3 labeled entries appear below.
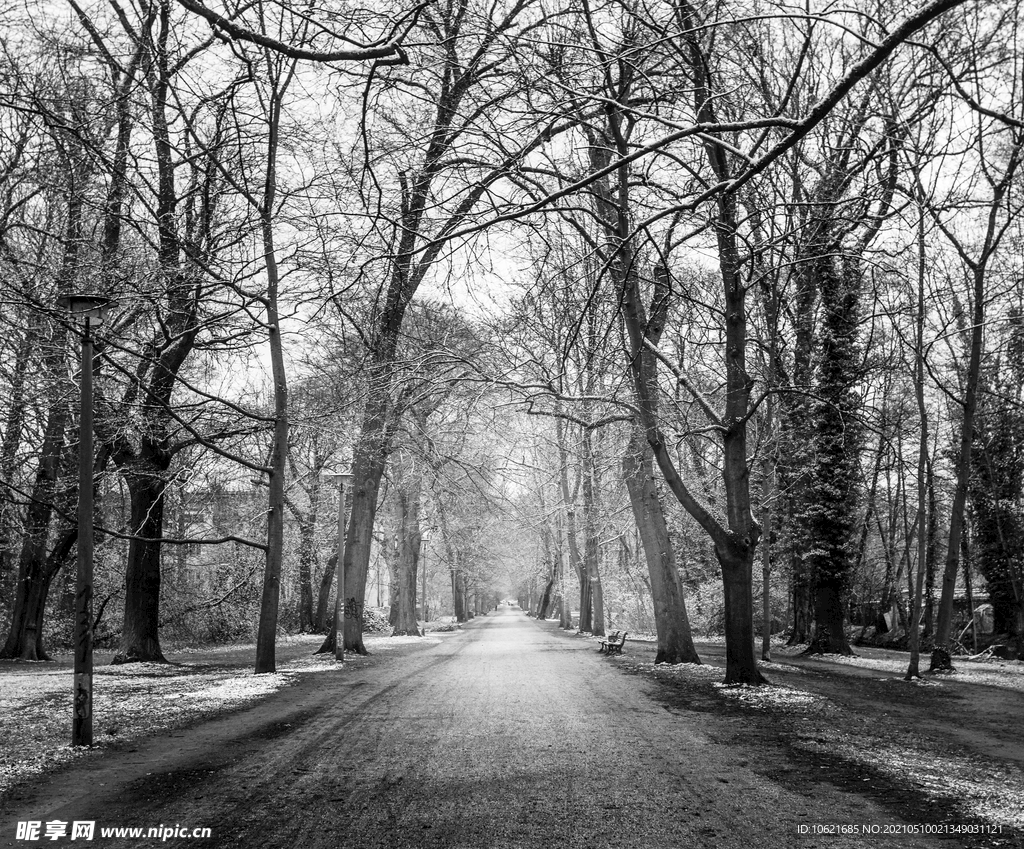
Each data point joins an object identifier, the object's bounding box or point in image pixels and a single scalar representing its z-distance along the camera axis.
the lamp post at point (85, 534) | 8.47
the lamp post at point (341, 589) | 20.69
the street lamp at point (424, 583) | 52.48
